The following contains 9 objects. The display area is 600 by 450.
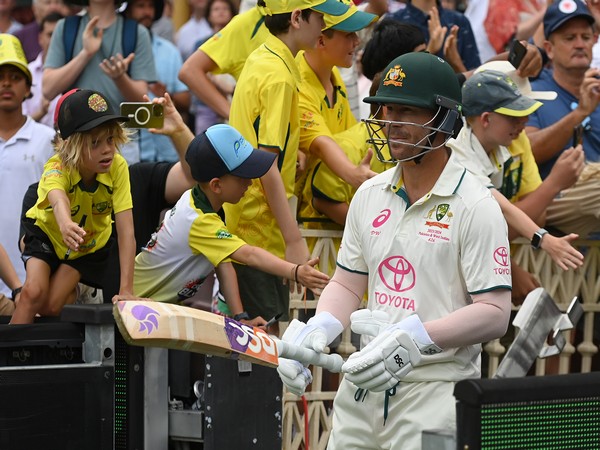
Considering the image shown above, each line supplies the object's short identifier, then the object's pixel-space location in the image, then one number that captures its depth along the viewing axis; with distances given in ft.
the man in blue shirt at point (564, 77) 47.96
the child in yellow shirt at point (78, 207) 38.91
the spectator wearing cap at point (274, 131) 40.68
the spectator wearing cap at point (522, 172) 42.80
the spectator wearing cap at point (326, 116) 42.68
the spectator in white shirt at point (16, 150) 48.01
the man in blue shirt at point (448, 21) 53.52
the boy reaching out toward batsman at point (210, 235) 37.96
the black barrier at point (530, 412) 24.23
